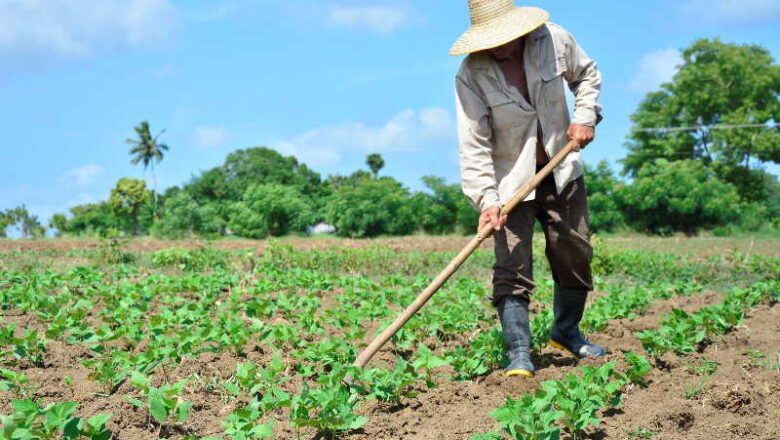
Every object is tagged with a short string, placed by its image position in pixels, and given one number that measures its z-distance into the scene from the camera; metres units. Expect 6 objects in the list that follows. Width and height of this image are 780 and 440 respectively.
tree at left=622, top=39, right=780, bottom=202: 37.62
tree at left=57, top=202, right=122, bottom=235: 58.38
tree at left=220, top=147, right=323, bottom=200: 44.53
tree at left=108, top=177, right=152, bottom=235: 58.50
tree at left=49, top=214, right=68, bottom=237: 57.53
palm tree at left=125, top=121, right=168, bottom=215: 61.88
